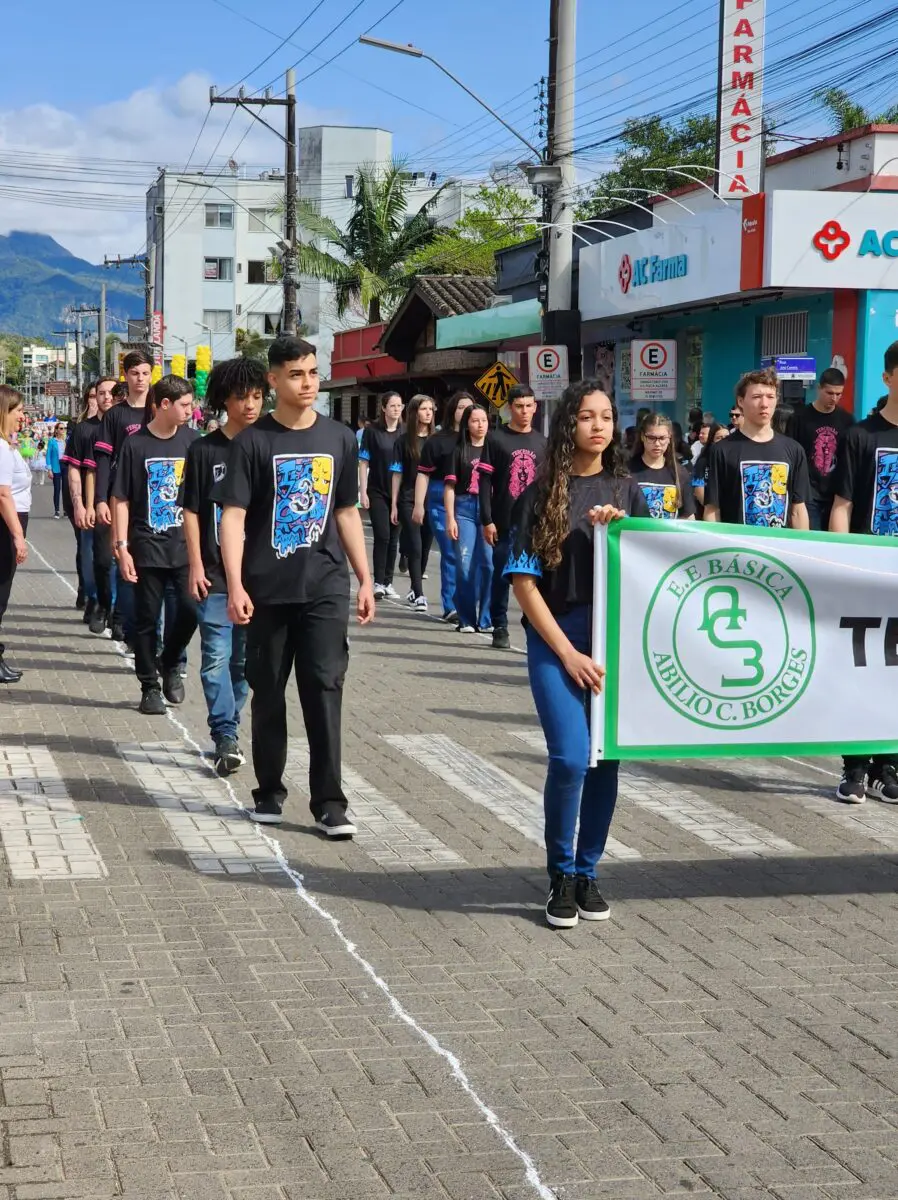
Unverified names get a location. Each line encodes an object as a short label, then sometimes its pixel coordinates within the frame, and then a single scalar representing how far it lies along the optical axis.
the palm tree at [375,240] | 55.72
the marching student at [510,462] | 13.37
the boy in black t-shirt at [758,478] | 8.90
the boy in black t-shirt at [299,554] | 7.24
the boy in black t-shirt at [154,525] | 10.58
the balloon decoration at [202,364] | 52.28
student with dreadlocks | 8.65
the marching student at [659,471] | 10.67
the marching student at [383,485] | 18.22
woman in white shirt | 11.14
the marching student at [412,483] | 17.42
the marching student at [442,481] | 15.67
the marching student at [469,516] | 14.93
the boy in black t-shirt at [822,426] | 13.30
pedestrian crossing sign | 27.52
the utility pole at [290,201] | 38.19
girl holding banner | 5.93
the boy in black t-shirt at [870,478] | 7.96
